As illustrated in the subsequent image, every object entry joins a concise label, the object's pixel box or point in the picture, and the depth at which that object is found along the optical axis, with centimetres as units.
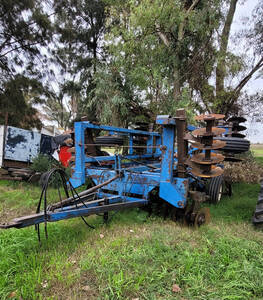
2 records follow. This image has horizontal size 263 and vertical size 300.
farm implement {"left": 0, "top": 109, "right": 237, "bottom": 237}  280
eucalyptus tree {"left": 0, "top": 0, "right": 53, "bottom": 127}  840
